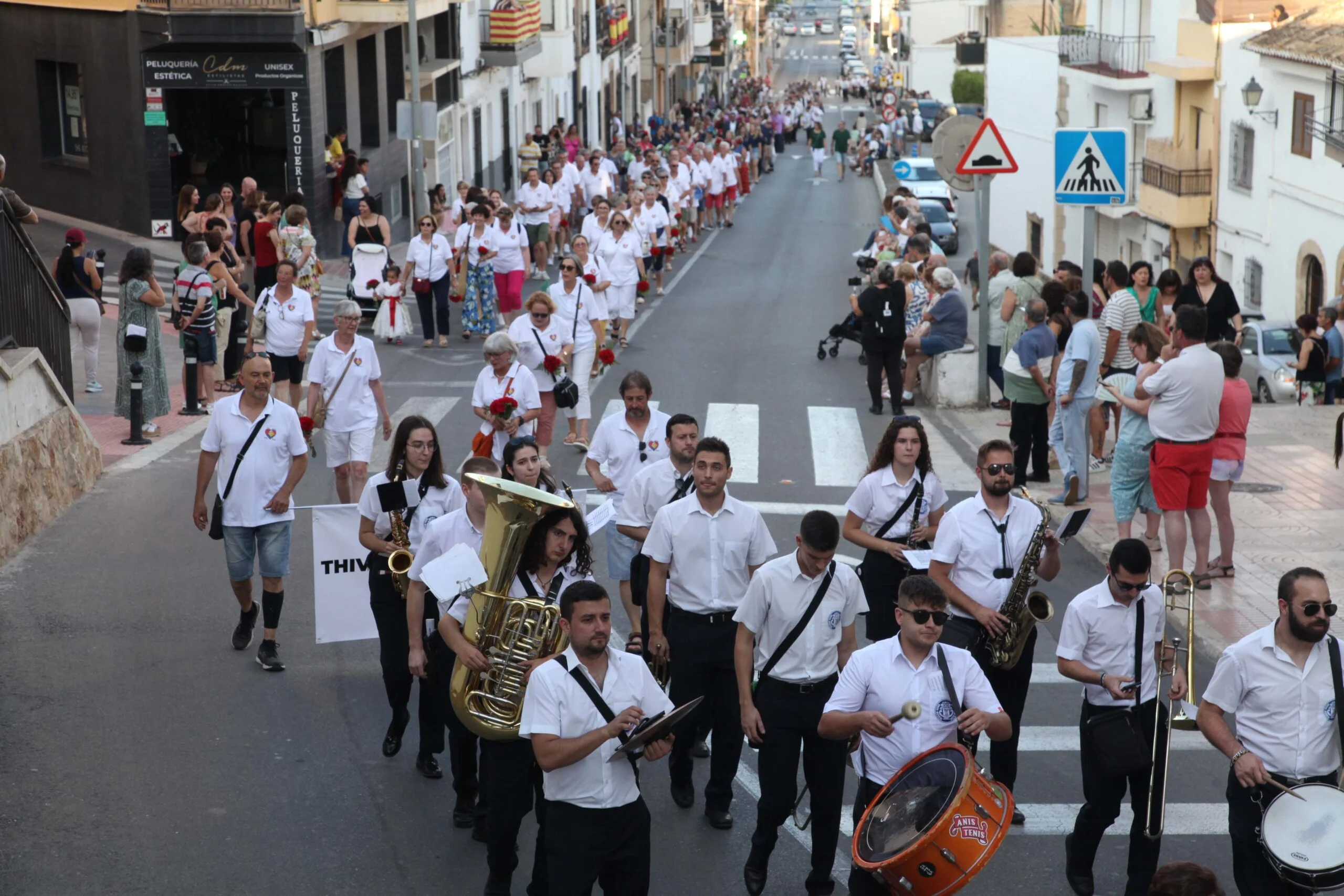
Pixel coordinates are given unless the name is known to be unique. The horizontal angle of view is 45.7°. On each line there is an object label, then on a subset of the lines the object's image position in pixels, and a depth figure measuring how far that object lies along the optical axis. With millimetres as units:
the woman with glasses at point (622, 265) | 20703
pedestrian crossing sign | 14039
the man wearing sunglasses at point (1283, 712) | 6027
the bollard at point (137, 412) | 15094
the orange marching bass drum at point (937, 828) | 5734
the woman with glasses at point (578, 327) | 15281
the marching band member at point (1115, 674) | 6824
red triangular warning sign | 16750
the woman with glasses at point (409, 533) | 8164
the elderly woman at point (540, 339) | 13617
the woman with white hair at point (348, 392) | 11977
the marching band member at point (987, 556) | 7684
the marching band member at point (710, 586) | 7668
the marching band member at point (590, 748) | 5836
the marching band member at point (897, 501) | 8492
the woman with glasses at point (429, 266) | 20312
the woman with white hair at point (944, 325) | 17594
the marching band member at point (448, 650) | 7539
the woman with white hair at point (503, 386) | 11398
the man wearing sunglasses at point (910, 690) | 6242
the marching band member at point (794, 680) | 6945
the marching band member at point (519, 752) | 6699
